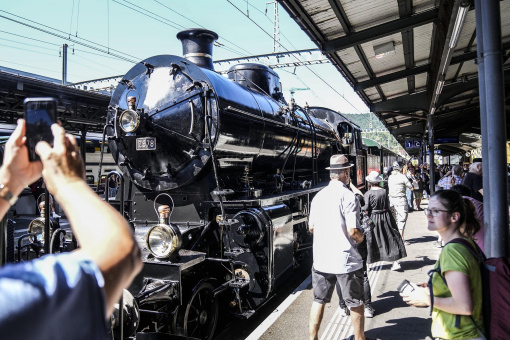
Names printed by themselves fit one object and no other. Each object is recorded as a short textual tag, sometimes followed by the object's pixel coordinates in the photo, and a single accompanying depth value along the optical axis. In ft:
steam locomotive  11.21
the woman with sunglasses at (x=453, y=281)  5.99
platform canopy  14.92
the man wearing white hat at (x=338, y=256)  11.23
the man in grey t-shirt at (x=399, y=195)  25.25
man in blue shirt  2.46
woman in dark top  17.38
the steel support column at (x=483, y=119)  8.03
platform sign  60.80
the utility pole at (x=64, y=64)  64.36
